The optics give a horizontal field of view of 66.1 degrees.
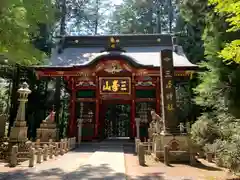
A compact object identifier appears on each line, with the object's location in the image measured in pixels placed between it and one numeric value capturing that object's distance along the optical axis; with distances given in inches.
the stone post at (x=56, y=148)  288.5
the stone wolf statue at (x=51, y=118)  389.8
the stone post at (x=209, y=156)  259.7
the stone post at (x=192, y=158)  232.5
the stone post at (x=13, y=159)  219.6
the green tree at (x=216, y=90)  215.0
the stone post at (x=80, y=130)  408.5
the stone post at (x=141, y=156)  229.2
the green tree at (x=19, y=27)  202.6
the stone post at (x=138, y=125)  403.2
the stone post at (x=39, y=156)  238.4
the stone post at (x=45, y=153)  256.3
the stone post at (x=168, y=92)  261.0
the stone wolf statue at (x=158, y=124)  288.6
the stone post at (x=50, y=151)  269.9
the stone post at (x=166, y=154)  230.5
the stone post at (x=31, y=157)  217.9
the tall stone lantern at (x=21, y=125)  285.5
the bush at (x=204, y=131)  249.3
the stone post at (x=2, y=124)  354.0
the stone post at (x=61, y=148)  298.8
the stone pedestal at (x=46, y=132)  375.2
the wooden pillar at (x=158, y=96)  434.7
